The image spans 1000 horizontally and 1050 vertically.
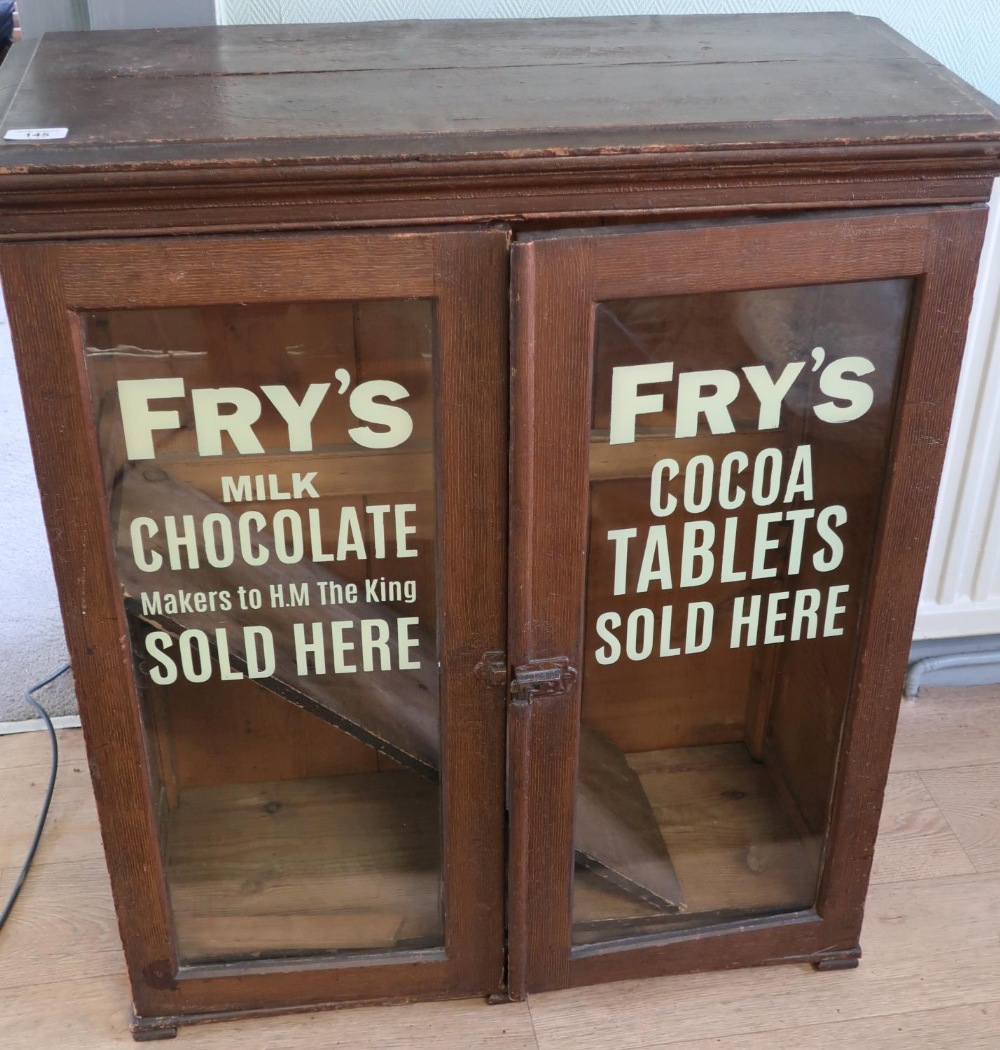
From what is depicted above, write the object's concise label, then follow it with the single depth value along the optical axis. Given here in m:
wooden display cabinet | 0.95
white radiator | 1.48
